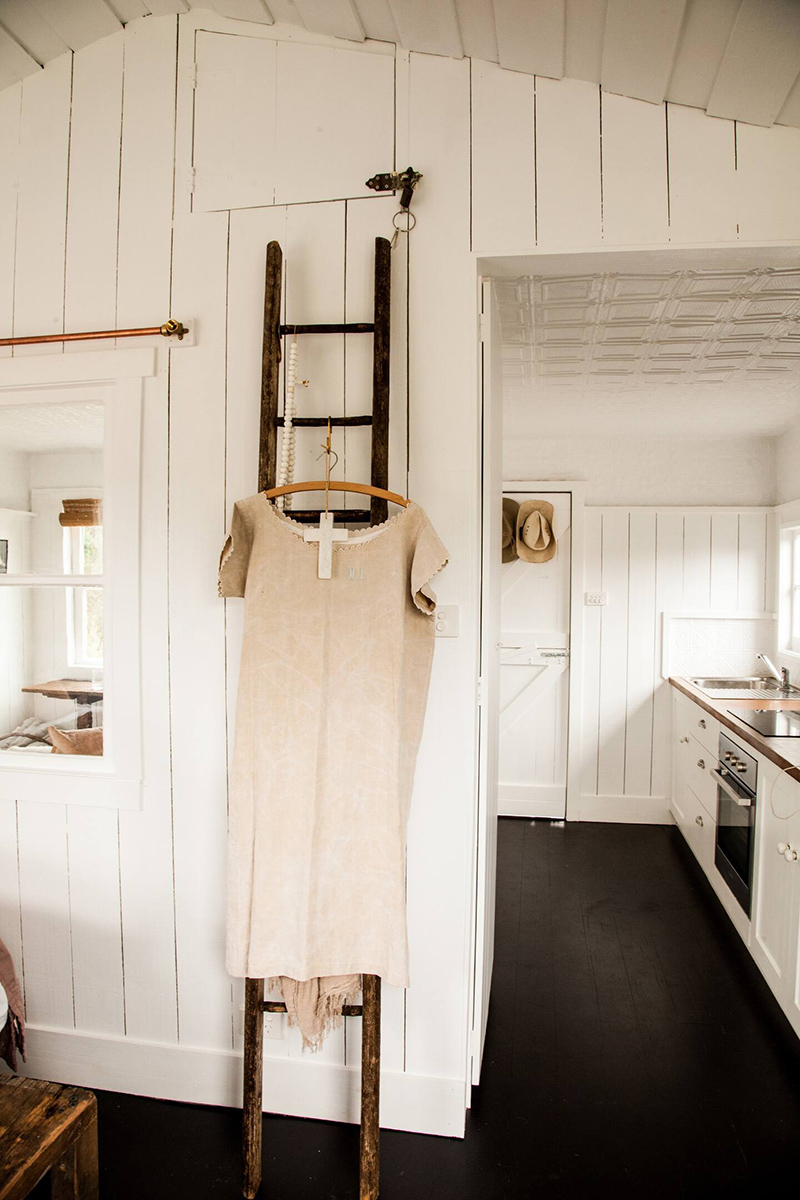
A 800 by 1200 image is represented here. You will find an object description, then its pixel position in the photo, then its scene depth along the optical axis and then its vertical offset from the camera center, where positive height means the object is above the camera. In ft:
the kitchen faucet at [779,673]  12.62 -1.46
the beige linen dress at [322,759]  5.02 -1.22
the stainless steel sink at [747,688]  11.98 -1.71
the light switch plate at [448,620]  5.66 -0.23
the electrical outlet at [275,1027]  6.05 -3.78
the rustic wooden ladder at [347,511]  5.14 +0.62
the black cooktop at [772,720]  8.55 -1.67
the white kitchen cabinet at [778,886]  7.06 -3.15
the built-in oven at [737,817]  8.49 -2.90
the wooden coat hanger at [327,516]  4.94 +0.53
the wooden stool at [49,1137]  3.67 -3.03
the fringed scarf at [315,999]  5.21 -3.07
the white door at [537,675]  13.71 -1.63
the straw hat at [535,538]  13.06 +1.03
